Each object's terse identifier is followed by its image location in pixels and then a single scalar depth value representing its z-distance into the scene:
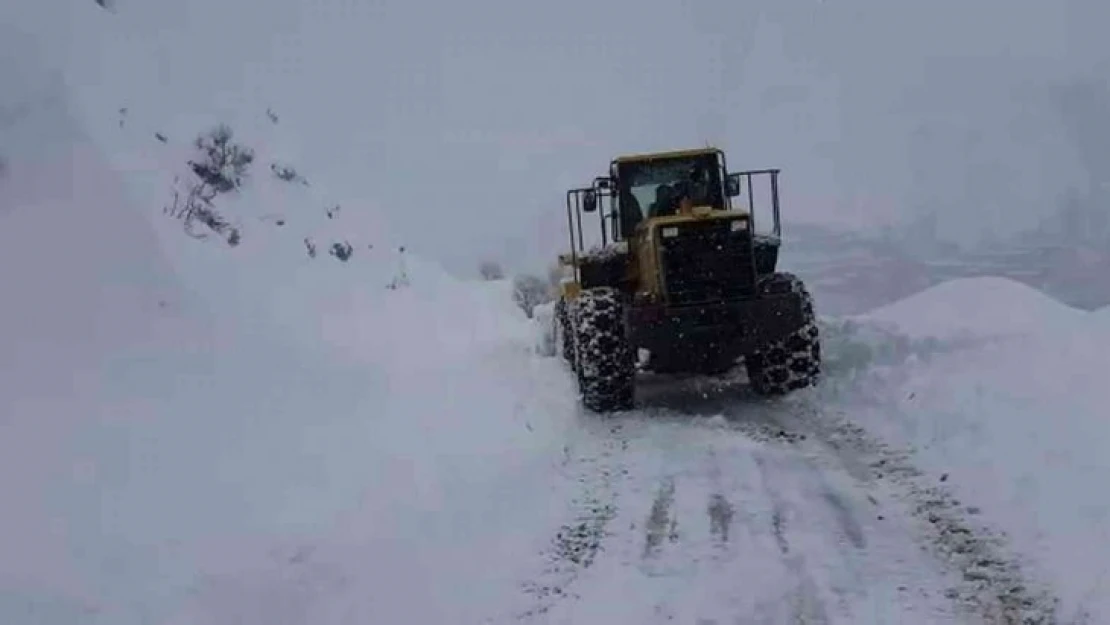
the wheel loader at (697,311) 11.27
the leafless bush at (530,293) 25.25
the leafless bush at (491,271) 32.44
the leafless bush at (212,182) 13.63
